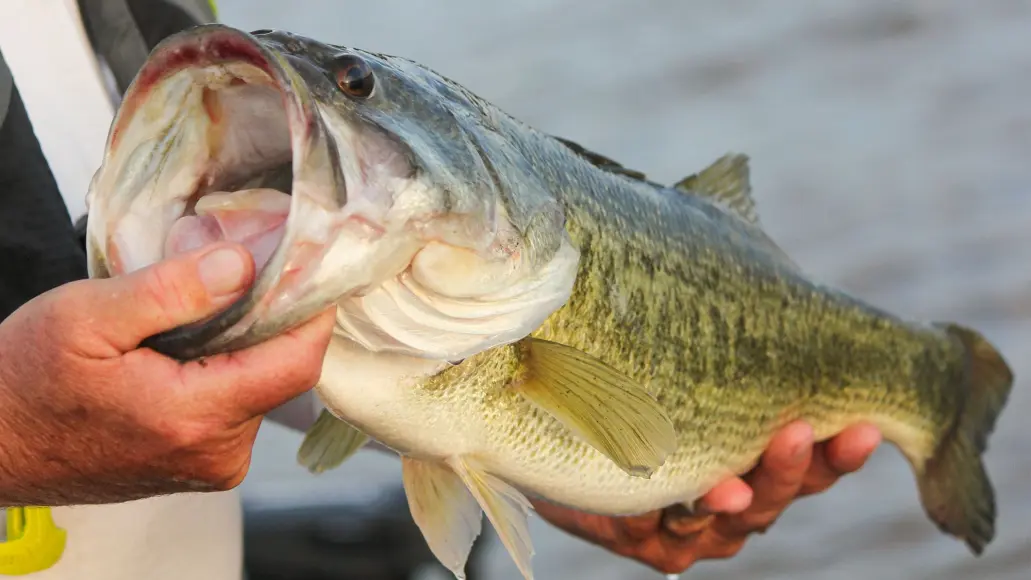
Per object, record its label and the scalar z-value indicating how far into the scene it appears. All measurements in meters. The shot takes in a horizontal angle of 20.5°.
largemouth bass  0.96
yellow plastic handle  1.21
